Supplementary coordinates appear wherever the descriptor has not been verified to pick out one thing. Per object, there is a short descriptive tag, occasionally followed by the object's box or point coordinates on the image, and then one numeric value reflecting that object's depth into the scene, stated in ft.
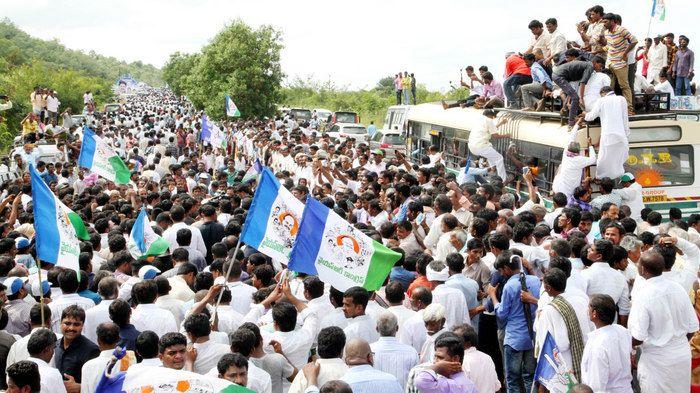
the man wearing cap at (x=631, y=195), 33.86
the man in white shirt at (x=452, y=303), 21.66
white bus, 36.22
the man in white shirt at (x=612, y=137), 34.24
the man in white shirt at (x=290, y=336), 18.89
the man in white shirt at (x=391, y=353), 18.26
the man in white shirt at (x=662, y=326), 19.11
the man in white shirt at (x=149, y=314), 21.13
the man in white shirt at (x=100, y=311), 21.54
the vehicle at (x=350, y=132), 98.84
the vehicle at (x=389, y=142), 85.06
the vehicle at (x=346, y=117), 113.50
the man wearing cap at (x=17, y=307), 23.16
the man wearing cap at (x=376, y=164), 49.75
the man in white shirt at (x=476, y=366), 18.06
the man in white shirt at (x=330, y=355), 16.78
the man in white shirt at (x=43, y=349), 17.11
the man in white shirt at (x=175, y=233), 31.99
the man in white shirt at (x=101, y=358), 17.69
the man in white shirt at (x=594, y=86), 36.40
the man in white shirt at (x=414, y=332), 20.08
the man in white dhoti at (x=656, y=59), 58.03
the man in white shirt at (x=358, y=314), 19.93
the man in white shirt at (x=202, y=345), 18.22
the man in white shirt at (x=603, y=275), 22.35
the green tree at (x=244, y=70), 116.67
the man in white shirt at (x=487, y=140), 42.57
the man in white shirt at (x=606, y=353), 17.94
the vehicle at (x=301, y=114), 137.47
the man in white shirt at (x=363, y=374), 16.06
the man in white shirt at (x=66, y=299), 22.40
